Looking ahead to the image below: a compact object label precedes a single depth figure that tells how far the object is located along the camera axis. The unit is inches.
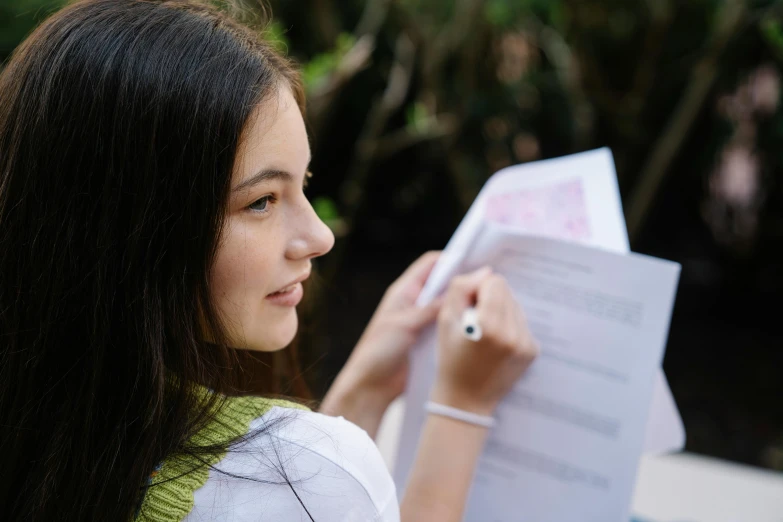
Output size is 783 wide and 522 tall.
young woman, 59.5
